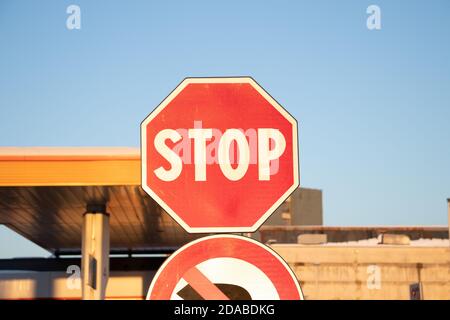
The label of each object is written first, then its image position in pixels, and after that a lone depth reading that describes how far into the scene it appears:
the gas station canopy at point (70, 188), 19.52
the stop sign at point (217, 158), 3.57
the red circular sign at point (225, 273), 3.33
